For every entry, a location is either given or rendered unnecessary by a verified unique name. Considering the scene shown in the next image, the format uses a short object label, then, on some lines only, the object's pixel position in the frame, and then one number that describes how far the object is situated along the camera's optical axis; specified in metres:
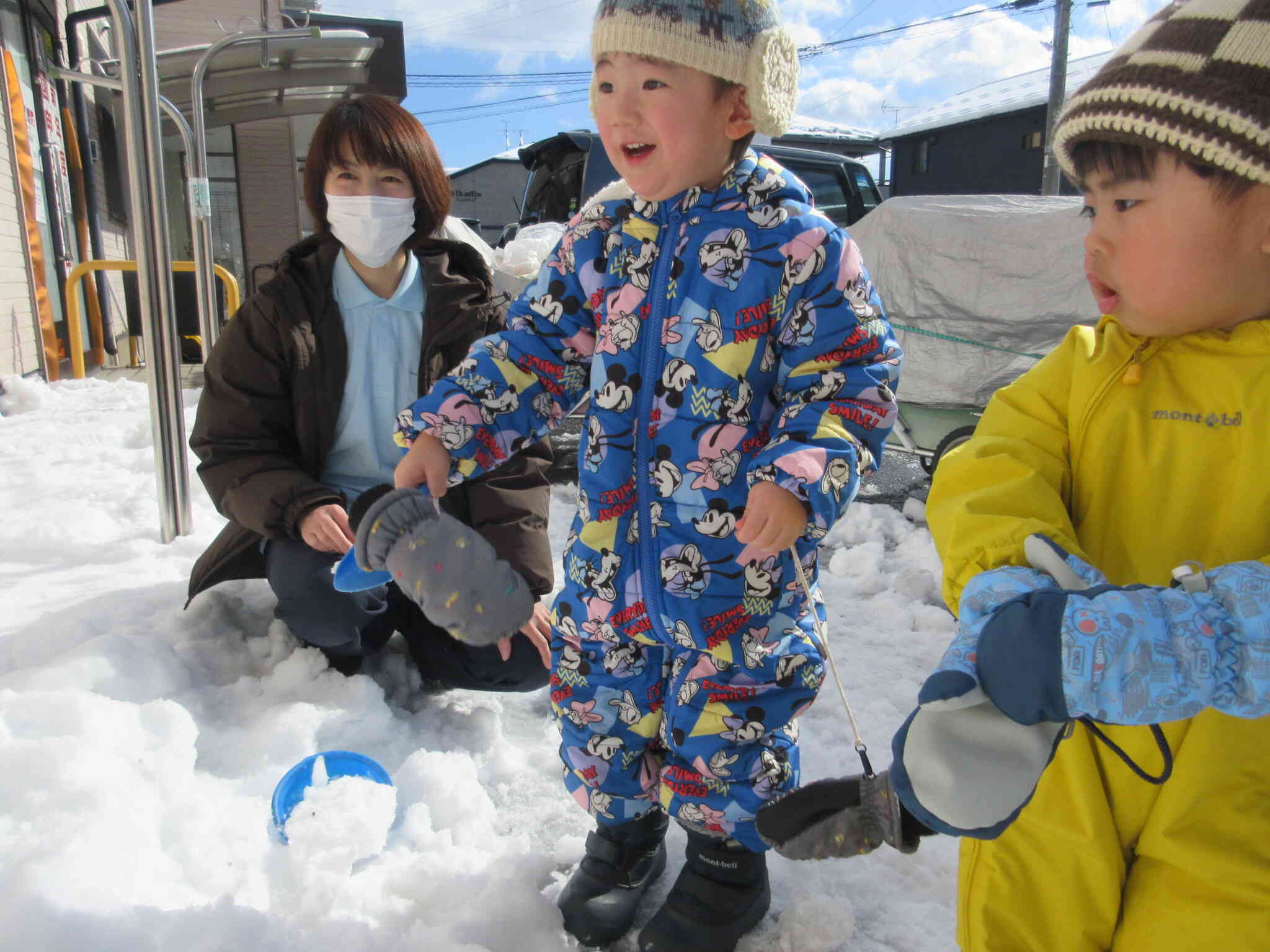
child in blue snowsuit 1.36
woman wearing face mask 2.08
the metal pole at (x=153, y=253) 2.91
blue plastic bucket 1.63
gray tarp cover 4.24
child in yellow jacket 0.79
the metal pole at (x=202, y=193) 4.32
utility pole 12.63
